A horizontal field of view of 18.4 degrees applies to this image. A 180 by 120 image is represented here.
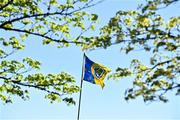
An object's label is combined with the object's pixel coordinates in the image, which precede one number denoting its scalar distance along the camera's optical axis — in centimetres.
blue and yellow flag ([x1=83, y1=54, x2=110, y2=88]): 3872
